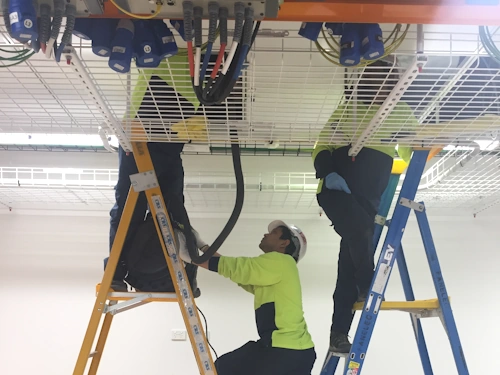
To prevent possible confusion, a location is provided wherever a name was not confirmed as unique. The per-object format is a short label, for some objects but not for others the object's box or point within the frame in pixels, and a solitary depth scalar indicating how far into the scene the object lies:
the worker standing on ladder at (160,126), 1.60
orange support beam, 1.14
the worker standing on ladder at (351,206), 2.18
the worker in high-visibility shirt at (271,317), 2.11
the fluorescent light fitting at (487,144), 2.03
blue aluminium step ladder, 1.99
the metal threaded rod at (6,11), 1.07
